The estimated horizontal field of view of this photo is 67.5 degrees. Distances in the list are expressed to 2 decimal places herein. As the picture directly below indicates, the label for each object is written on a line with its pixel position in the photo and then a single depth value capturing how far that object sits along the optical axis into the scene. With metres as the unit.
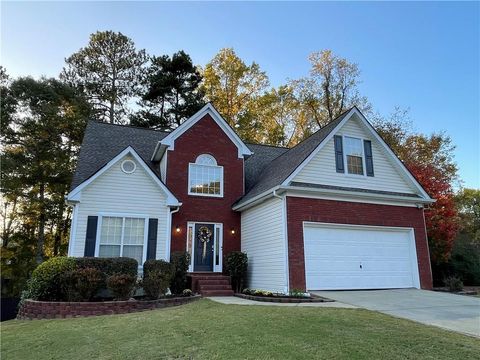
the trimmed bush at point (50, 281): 10.86
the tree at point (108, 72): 29.00
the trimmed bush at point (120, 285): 10.61
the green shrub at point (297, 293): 11.47
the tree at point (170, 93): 30.25
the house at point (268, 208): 12.87
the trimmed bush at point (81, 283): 10.57
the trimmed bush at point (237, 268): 14.33
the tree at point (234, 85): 31.58
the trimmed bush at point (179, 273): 13.17
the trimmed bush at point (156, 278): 11.09
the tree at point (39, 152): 23.03
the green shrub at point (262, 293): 11.57
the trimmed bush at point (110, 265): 11.47
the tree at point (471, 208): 32.07
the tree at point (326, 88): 30.41
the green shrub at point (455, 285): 13.93
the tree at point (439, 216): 18.39
